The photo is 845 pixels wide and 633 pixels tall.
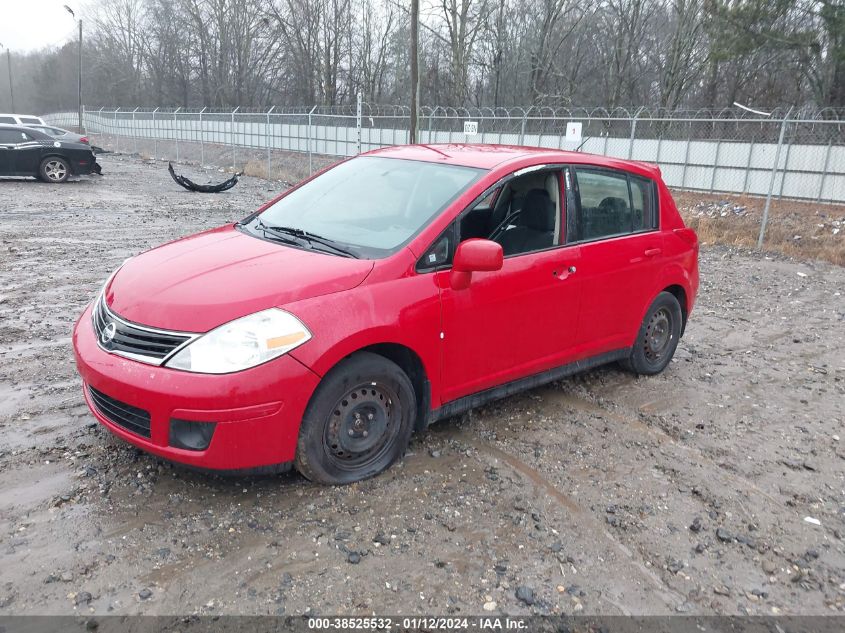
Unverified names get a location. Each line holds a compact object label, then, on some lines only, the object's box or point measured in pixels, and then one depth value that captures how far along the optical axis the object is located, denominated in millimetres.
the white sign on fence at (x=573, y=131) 15398
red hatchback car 3062
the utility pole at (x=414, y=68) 21062
